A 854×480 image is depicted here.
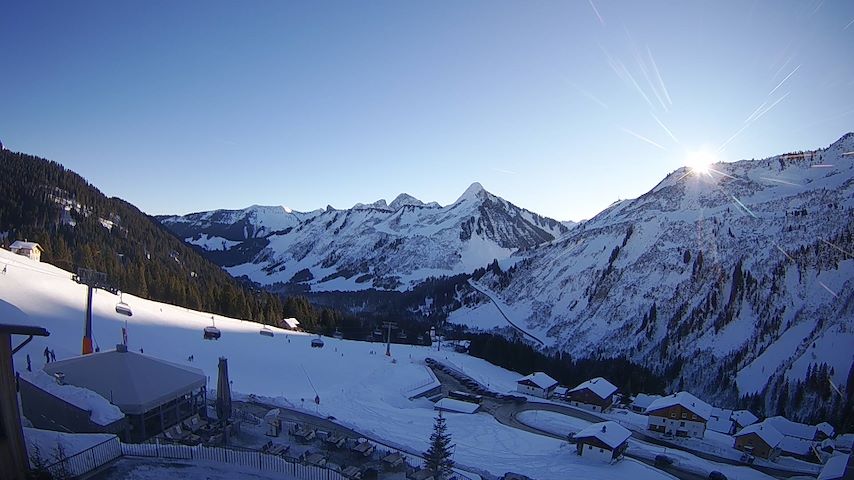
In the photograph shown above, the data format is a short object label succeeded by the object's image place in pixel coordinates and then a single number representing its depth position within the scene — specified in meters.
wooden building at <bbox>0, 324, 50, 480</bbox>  10.69
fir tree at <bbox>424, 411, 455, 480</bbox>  21.39
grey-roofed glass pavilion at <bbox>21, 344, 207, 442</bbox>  19.77
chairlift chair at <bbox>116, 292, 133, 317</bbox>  42.53
